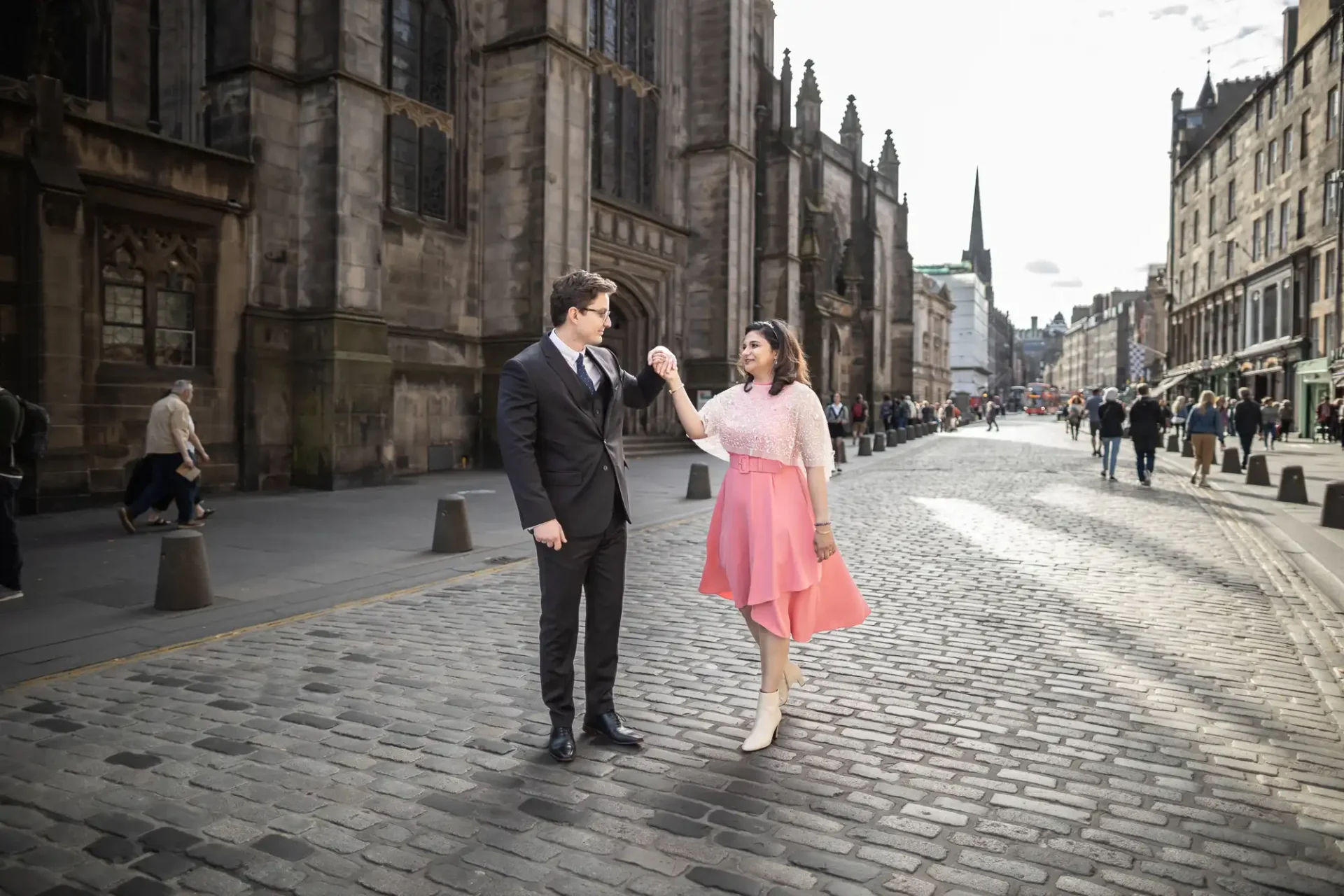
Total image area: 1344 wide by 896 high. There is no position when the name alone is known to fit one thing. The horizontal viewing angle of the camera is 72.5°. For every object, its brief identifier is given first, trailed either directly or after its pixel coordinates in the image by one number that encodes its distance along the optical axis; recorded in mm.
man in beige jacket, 9898
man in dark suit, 3592
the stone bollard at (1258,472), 16062
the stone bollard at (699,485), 13750
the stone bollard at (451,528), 8812
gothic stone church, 11797
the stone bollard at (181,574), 6305
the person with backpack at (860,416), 33125
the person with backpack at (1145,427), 16094
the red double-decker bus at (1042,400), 107875
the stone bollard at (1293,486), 13305
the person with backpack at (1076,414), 36531
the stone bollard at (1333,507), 10555
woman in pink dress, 3875
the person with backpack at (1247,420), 19922
